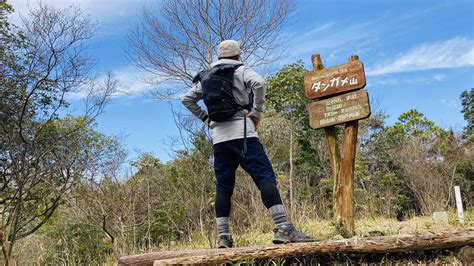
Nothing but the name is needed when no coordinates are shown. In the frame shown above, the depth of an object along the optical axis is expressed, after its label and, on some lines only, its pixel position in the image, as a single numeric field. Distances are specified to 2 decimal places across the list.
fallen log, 2.73
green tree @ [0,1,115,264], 9.15
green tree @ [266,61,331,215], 13.16
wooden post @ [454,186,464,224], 6.16
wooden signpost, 5.14
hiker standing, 2.90
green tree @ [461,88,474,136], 23.77
